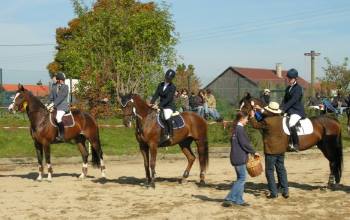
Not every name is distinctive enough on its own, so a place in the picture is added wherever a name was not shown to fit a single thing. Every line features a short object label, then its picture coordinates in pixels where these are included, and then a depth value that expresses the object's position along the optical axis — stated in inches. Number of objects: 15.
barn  1195.0
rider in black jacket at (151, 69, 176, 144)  504.4
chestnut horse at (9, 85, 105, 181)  541.0
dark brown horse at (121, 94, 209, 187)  497.7
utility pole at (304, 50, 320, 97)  1757.4
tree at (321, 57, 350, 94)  1922.5
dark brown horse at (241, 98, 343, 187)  479.2
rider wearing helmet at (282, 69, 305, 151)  451.5
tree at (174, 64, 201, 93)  1129.6
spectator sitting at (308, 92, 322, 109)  1171.3
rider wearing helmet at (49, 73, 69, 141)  541.6
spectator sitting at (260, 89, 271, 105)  775.1
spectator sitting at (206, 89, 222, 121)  996.9
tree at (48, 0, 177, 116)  1232.8
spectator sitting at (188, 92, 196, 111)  981.9
